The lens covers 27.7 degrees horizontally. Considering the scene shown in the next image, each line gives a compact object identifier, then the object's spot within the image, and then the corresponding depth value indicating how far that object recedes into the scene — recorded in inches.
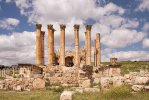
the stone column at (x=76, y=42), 2068.2
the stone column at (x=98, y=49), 2221.7
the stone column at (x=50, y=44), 2079.2
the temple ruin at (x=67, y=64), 1250.0
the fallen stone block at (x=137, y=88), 761.6
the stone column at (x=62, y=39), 2078.0
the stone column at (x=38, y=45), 2068.2
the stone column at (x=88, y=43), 2110.0
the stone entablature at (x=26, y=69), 1649.9
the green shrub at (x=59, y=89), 881.5
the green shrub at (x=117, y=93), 677.3
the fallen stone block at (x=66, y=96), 609.0
